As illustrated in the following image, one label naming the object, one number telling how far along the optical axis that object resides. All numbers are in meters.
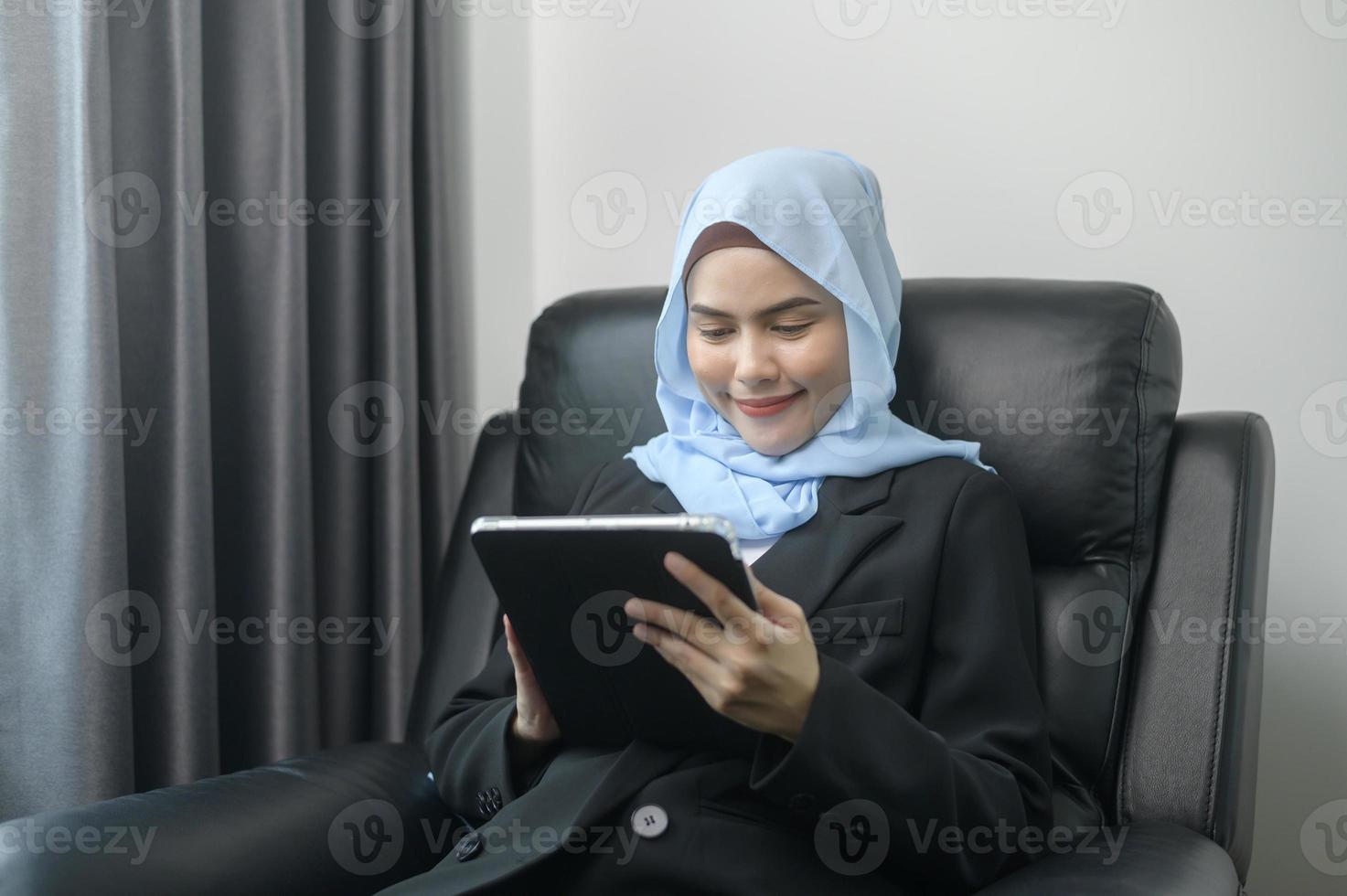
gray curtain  1.58
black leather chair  1.24
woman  1.08
